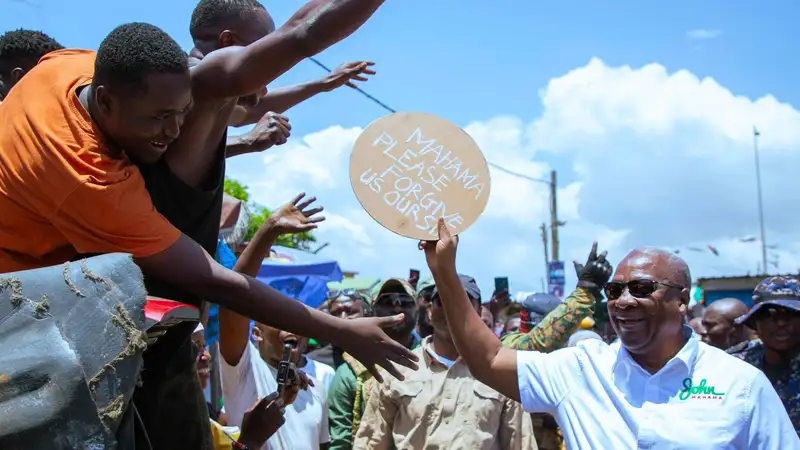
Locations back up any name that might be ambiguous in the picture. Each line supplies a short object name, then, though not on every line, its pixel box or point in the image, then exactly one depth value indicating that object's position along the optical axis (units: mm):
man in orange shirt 2158
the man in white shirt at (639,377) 3357
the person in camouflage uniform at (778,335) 5414
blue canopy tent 10406
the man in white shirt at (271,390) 4691
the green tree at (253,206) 34662
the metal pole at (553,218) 32647
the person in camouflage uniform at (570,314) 5070
